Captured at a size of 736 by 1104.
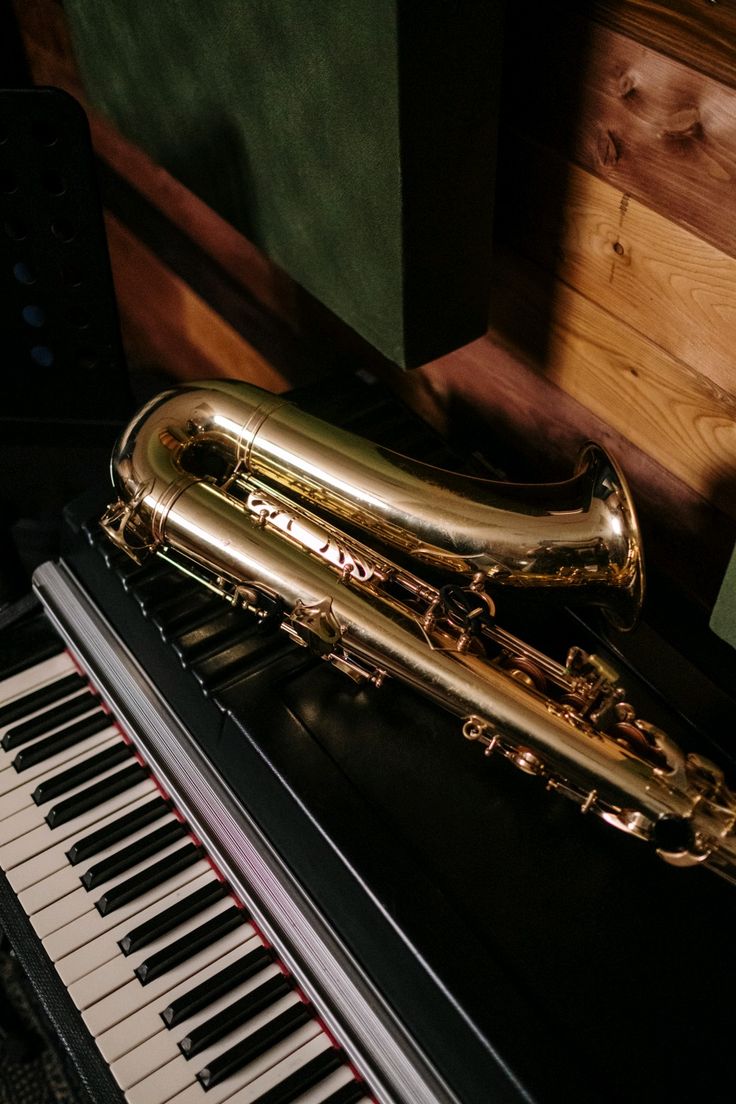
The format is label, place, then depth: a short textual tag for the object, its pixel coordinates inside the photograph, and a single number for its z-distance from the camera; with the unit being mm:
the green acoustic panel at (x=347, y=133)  948
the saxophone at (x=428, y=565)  965
